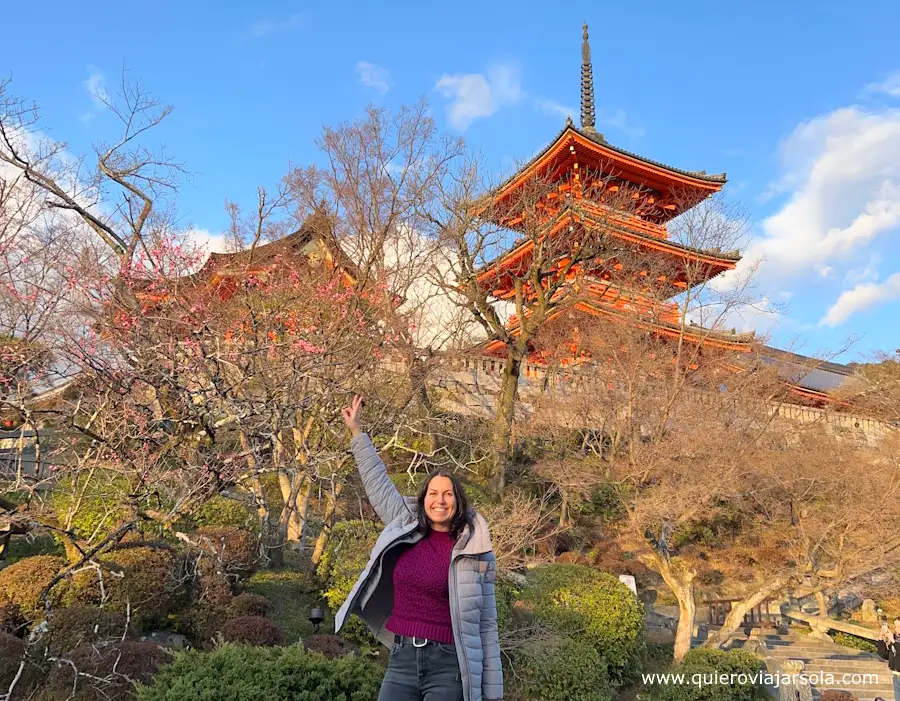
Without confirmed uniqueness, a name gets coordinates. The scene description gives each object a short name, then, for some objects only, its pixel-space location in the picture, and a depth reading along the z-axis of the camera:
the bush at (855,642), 12.89
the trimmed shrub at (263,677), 3.96
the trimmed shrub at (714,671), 8.41
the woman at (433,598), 2.55
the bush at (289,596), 7.20
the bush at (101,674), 4.36
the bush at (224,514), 9.37
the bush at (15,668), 4.45
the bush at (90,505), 8.21
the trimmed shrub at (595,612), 8.46
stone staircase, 10.77
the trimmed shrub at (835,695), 8.99
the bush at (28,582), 5.52
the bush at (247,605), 6.34
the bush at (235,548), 7.17
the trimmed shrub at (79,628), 4.79
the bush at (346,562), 7.15
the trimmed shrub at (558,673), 7.56
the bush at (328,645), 5.84
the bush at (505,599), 7.58
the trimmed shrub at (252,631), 5.57
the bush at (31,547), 8.12
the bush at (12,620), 5.28
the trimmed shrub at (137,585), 5.70
